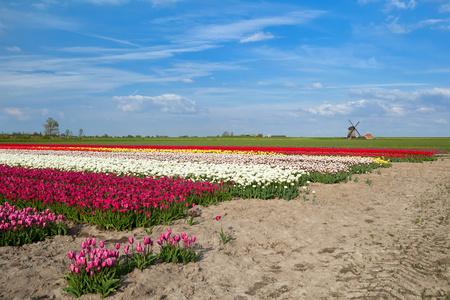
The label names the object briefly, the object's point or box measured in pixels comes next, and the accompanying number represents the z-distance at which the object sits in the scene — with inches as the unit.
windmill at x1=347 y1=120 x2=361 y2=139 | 4306.1
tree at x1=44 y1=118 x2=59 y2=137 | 3720.5
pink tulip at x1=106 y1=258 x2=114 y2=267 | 173.9
